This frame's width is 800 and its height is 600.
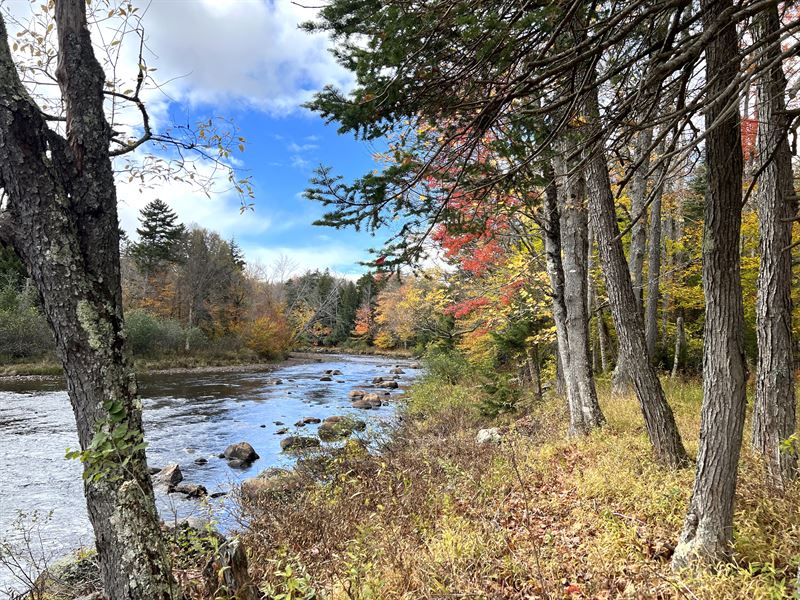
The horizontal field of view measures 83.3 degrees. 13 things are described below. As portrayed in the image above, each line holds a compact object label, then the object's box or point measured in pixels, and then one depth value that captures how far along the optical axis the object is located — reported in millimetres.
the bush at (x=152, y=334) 28031
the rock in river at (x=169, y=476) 8906
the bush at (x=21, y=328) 23750
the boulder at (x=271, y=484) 7141
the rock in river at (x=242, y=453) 10531
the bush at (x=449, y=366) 17312
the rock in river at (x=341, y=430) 10039
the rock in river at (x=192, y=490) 8522
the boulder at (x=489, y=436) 7628
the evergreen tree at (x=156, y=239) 35156
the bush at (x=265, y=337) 36219
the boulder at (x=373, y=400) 18297
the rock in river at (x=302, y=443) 8816
